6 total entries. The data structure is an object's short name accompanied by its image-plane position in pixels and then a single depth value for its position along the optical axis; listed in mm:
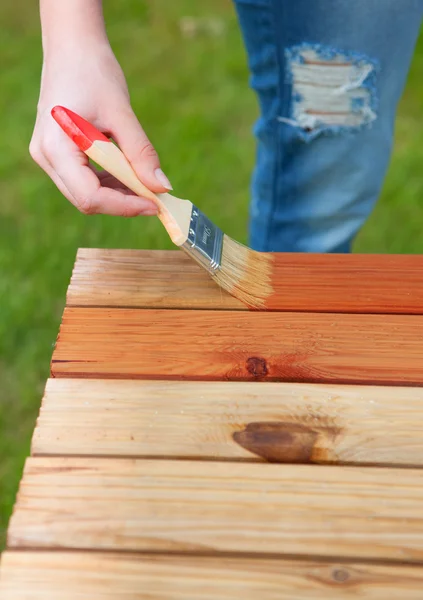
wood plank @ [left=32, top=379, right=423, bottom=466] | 1183
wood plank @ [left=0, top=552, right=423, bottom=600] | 1107
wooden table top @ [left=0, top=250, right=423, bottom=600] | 1117
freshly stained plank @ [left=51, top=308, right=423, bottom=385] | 1240
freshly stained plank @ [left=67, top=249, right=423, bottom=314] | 1306
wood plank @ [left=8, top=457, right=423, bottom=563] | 1129
